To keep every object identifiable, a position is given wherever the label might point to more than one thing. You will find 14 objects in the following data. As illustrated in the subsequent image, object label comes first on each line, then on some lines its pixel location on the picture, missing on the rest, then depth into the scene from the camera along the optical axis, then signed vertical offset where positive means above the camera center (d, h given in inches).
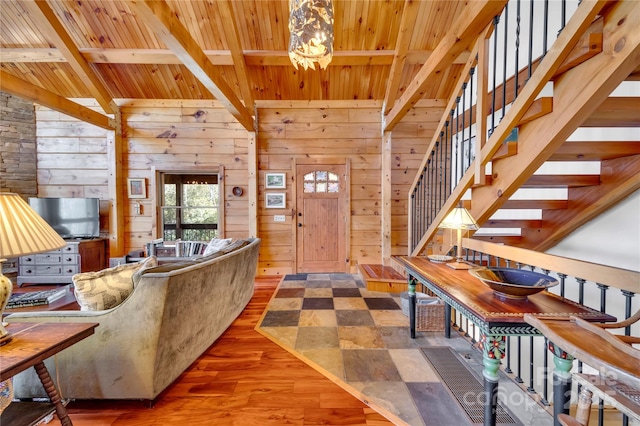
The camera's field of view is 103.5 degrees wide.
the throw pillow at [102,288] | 59.9 -19.4
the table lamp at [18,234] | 39.6 -4.4
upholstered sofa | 57.9 -32.8
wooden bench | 138.3 -40.2
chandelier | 81.5 +58.4
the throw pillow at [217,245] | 122.1 -18.1
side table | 39.0 -23.7
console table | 43.3 -19.0
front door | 175.2 -6.2
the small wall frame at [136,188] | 173.9 +13.8
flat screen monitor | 157.4 -3.9
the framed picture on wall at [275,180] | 175.6 +19.6
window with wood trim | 195.5 +3.1
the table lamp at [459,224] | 74.4 -4.7
